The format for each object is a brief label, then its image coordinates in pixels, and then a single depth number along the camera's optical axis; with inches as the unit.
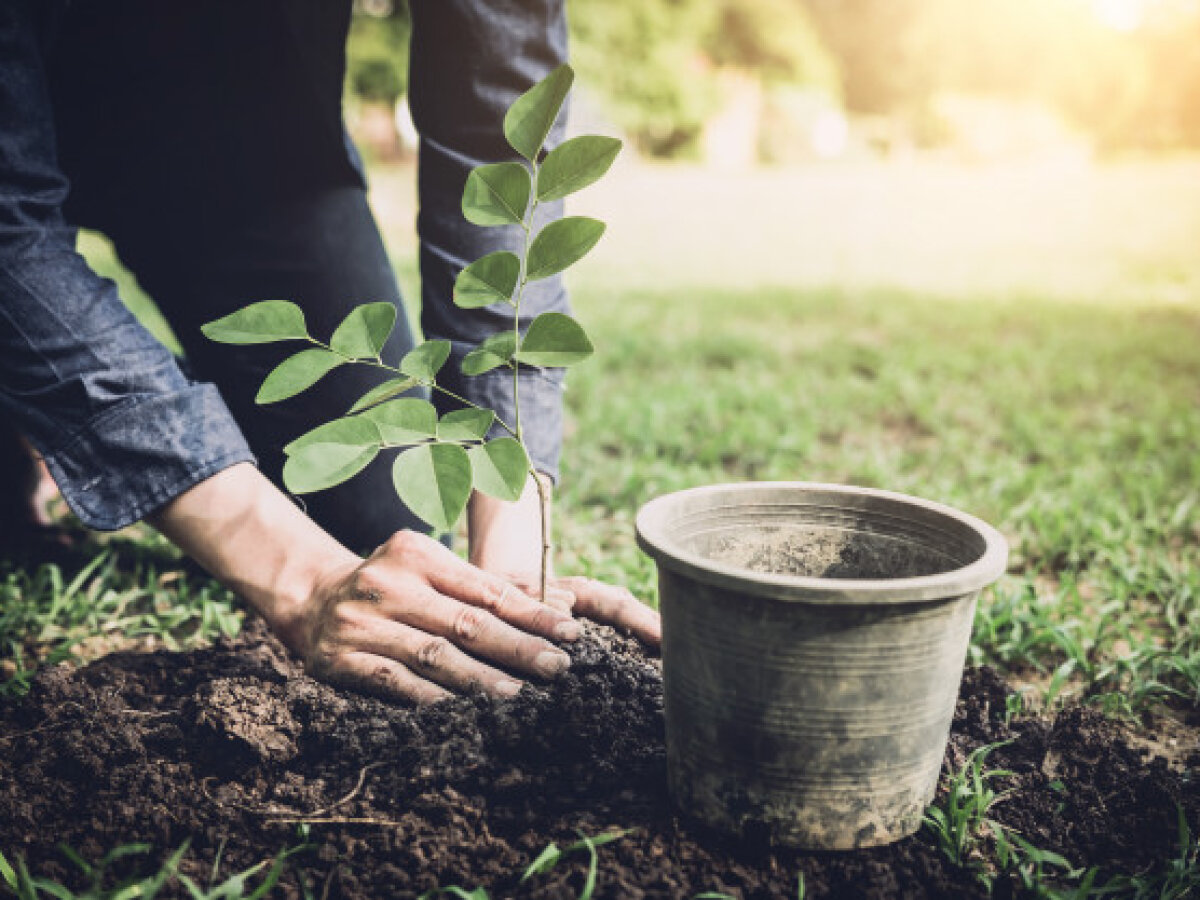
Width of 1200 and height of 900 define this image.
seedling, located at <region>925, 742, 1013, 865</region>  50.4
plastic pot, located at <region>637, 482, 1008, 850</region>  43.8
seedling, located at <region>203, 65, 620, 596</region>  47.0
